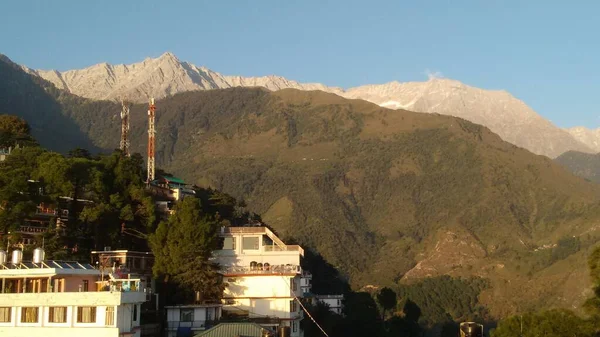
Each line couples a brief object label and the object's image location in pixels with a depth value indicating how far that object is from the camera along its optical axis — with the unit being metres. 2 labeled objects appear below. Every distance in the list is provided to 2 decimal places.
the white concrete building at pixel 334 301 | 75.21
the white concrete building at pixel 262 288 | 46.75
